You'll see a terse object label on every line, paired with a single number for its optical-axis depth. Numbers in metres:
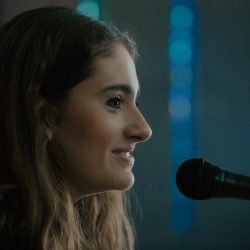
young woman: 1.46
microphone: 1.36
